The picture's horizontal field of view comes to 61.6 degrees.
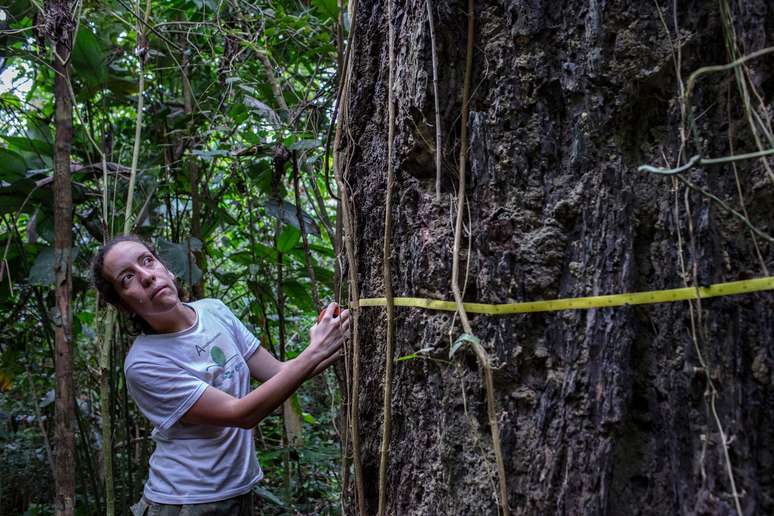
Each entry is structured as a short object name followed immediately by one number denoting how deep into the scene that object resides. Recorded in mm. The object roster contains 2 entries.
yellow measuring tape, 883
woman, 1830
